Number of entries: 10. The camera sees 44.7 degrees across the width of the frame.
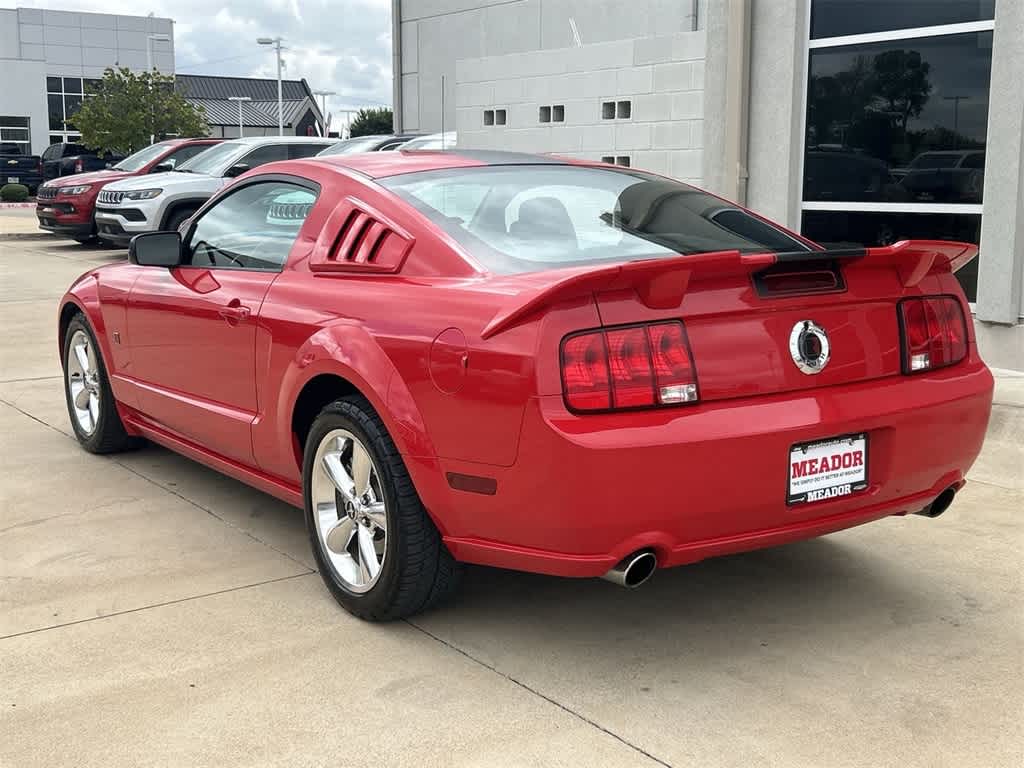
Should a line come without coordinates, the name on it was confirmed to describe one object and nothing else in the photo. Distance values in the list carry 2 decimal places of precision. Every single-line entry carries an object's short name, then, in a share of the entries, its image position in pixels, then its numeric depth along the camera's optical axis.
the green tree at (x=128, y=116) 35.19
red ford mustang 3.31
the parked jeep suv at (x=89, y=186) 18.77
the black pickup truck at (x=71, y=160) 32.56
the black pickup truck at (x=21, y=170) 42.62
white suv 16.38
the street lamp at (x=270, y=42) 58.97
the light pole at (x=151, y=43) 57.52
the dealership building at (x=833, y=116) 8.54
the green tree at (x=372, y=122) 84.94
